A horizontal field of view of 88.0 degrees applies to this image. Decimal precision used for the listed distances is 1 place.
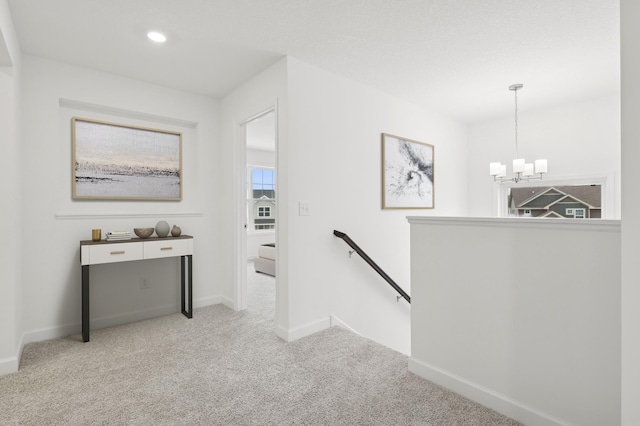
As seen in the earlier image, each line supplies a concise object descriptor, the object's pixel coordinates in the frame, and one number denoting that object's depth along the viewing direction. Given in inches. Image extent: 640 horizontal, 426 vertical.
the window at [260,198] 284.5
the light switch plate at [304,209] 111.3
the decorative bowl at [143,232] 120.4
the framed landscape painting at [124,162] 117.4
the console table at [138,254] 105.7
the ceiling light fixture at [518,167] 135.6
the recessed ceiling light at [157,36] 93.7
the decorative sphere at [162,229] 126.3
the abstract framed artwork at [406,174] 144.9
